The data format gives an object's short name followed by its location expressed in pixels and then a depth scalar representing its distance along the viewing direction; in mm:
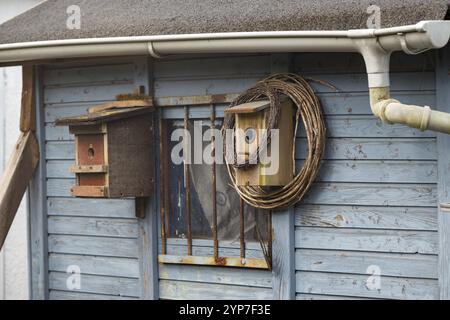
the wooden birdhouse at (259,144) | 11391
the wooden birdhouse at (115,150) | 12219
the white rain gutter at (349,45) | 9773
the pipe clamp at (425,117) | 9977
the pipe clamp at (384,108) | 10284
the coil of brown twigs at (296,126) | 11445
